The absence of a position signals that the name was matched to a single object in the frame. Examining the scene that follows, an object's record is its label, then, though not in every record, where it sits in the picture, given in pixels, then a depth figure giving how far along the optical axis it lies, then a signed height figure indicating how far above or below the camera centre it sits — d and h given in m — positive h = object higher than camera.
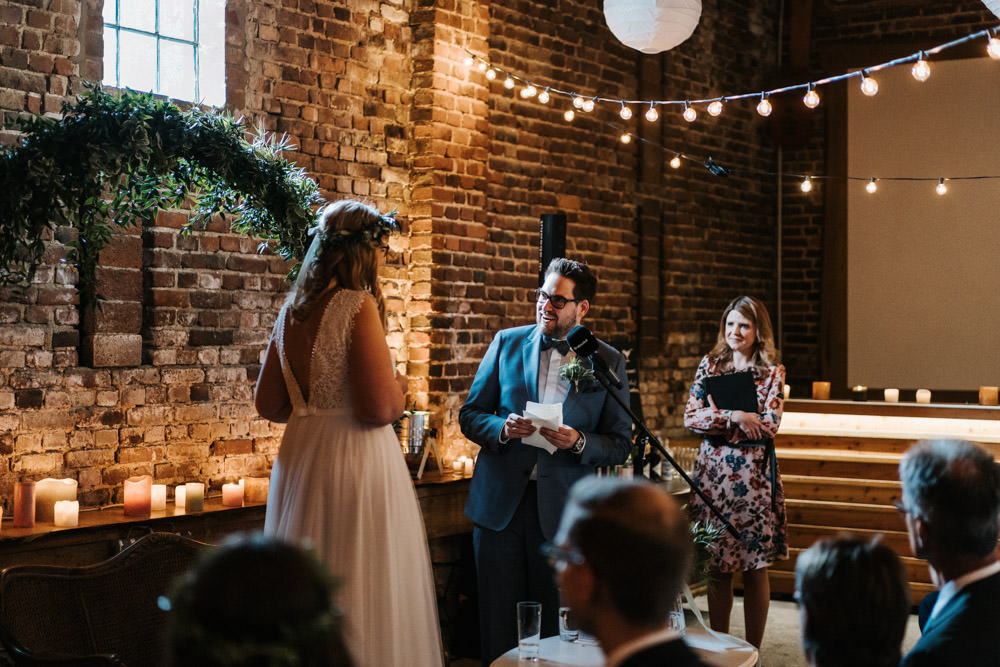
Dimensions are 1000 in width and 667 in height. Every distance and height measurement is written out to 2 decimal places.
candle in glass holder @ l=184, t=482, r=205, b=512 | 3.88 -0.60
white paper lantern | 4.08 +1.30
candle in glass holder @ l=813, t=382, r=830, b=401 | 6.79 -0.29
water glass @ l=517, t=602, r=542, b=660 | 2.79 -0.78
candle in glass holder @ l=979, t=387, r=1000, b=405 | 6.26 -0.29
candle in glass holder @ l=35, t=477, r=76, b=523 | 3.61 -0.56
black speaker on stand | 4.81 +0.49
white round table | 2.88 -0.92
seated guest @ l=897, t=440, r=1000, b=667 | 1.90 -0.36
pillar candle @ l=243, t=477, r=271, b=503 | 4.22 -0.61
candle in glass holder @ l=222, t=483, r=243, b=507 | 4.10 -0.62
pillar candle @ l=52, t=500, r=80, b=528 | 3.57 -0.61
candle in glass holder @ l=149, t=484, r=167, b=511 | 3.92 -0.60
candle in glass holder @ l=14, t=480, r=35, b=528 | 3.53 -0.57
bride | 2.97 -0.29
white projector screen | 7.46 +0.83
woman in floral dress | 4.56 -0.58
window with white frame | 4.18 +1.23
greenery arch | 3.26 +0.56
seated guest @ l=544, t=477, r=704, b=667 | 1.56 -0.34
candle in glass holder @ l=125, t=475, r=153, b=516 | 3.74 -0.57
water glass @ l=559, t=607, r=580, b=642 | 2.98 -0.84
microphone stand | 3.37 -0.24
